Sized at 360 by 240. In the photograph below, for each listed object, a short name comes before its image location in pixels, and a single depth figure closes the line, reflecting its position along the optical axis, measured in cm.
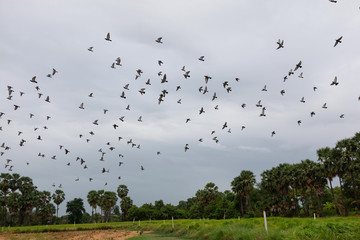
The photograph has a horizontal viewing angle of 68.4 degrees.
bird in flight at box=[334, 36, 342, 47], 1932
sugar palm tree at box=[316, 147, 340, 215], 5624
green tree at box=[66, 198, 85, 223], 9962
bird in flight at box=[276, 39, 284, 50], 2198
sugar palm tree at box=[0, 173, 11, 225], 7975
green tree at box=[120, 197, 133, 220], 9181
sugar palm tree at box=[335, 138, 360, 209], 5123
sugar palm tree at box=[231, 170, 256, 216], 7125
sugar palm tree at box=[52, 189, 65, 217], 9100
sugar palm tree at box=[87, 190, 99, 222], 8575
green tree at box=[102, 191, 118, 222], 8594
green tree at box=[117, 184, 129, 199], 9431
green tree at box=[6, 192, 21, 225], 7619
